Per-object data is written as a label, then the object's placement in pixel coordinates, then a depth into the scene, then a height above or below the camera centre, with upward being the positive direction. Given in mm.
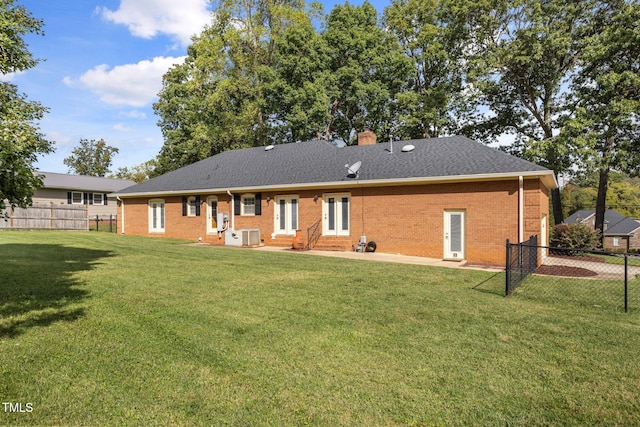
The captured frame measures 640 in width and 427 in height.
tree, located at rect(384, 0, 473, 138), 27125 +11653
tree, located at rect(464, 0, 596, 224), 21984 +9332
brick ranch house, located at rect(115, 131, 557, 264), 13750 +552
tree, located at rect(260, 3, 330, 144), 28266 +10135
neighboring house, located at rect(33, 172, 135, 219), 31422 +1681
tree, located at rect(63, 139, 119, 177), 66312 +9364
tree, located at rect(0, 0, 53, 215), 5035 +1317
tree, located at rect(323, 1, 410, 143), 29109 +11308
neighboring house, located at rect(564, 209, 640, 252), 51500 -2509
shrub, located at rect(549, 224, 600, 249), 16469 -1151
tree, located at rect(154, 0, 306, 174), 32531 +11806
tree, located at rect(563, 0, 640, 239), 20078 +6692
